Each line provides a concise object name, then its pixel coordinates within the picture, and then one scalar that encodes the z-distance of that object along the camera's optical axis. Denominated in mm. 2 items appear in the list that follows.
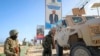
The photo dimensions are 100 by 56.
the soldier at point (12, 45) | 3047
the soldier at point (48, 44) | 4690
